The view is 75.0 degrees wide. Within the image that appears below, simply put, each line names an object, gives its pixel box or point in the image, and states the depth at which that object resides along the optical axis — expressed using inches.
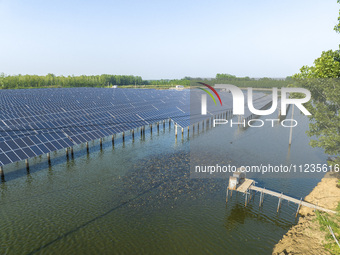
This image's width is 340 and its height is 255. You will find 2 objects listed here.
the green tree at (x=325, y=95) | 840.9
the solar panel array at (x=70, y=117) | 1284.8
